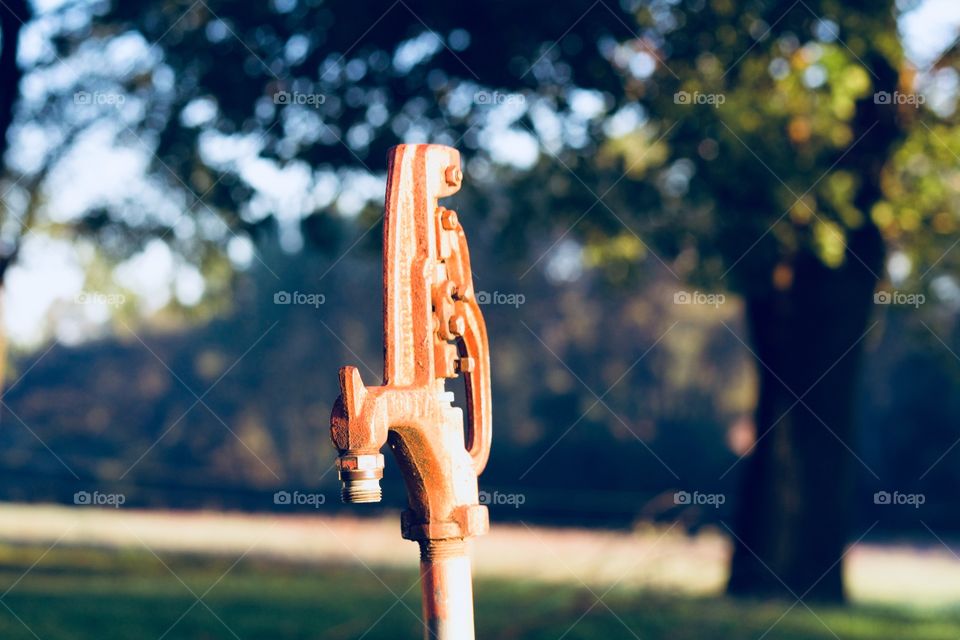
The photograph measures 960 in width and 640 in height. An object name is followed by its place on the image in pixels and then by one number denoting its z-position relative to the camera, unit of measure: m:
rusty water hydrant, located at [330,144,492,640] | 3.58
